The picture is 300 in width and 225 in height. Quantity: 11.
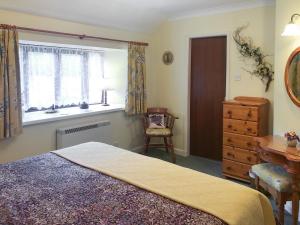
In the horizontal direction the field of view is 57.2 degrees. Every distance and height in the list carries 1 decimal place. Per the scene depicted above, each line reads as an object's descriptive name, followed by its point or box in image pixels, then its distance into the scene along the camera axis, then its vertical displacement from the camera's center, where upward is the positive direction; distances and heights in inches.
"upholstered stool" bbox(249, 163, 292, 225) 94.5 -33.1
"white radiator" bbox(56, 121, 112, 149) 139.9 -24.5
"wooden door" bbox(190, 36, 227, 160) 166.2 -3.2
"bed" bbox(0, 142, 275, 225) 56.6 -25.2
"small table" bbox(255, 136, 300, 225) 93.3 -24.5
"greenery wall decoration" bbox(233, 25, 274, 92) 144.3 +17.5
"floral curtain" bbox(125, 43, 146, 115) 174.2 +5.2
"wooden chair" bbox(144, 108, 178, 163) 168.4 -25.5
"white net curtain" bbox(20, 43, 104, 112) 149.9 +8.0
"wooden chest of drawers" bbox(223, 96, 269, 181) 132.1 -21.1
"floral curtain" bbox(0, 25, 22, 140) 114.0 +2.1
